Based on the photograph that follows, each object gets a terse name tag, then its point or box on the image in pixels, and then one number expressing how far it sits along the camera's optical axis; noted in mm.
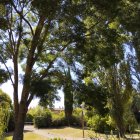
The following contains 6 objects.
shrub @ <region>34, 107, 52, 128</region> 18498
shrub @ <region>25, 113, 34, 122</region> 24038
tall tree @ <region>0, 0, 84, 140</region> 6020
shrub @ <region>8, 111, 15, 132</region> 17320
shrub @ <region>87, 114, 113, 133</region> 14790
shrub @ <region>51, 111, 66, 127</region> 18947
